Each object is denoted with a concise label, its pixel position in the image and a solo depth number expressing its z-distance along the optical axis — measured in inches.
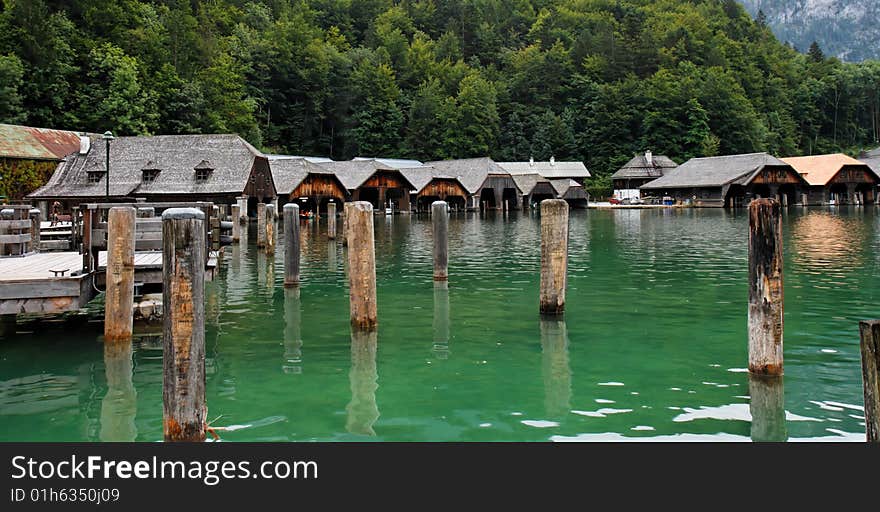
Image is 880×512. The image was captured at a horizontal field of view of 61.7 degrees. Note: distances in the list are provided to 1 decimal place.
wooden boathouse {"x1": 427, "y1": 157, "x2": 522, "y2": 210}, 3159.5
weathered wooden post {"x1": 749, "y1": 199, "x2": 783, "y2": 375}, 342.6
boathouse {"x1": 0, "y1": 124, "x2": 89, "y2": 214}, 2033.7
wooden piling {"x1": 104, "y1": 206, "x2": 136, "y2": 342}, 419.5
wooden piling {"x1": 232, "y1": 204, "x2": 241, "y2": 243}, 1403.7
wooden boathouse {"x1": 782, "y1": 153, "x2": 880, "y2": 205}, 3398.1
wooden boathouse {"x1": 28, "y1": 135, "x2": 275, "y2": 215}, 2054.6
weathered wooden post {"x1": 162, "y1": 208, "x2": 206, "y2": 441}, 258.7
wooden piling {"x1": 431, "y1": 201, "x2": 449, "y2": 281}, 675.4
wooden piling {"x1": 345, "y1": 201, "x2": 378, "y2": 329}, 473.1
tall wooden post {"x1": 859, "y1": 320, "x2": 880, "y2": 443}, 206.4
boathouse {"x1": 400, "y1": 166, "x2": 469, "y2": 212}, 3046.3
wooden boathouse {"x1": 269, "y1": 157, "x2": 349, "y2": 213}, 2645.2
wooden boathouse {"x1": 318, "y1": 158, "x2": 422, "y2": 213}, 2874.0
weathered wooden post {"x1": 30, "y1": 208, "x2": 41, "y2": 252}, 664.4
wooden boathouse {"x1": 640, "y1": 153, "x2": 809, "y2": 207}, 3179.1
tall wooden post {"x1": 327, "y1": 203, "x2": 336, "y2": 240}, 1354.6
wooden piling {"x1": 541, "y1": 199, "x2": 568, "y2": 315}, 498.9
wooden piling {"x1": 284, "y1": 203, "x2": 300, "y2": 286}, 726.5
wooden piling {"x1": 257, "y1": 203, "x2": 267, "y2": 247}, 1208.8
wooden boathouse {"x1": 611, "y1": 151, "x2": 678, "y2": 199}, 3909.9
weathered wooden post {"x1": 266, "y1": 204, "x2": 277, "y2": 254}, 1143.6
